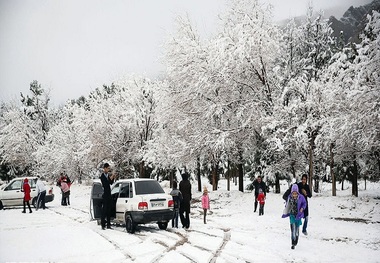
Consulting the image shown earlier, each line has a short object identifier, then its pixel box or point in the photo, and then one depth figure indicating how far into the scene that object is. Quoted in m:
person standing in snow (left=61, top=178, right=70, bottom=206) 22.24
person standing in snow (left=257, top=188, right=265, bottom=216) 16.03
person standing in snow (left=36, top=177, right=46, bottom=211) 19.33
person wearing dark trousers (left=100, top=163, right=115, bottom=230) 12.18
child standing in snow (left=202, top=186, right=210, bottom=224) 13.80
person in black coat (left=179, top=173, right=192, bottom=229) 12.43
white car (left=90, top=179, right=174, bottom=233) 11.34
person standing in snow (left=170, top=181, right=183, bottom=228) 12.45
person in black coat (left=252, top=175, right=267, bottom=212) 16.58
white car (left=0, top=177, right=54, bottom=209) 20.05
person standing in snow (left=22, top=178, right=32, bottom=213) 17.86
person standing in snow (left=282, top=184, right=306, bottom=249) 9.30
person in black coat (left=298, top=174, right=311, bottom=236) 11.20
